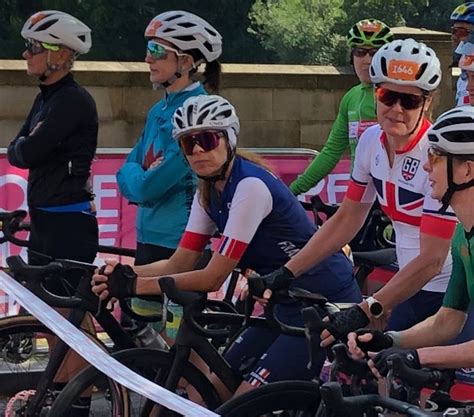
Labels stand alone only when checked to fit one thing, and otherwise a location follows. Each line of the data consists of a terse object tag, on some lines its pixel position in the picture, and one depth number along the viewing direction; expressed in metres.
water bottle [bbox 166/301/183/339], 5.47
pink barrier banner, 8.07
